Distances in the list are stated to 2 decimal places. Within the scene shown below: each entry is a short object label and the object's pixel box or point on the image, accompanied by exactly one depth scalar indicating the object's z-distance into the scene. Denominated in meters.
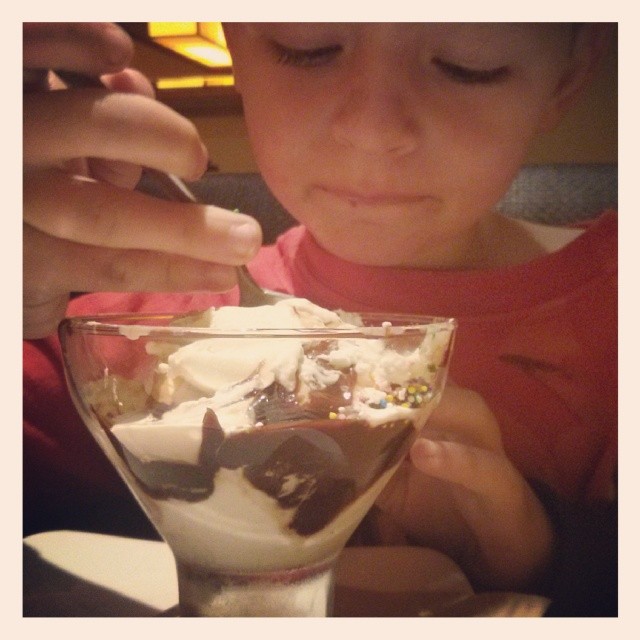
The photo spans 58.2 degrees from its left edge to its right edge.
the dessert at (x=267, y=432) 0.24
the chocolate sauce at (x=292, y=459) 0.24
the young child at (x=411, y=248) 0.32
